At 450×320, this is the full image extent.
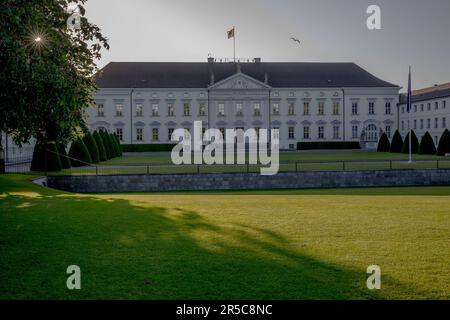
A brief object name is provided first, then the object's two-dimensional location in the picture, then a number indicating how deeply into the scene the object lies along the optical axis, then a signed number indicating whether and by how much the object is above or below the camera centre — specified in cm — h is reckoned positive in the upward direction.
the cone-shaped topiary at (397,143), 4925 +112
